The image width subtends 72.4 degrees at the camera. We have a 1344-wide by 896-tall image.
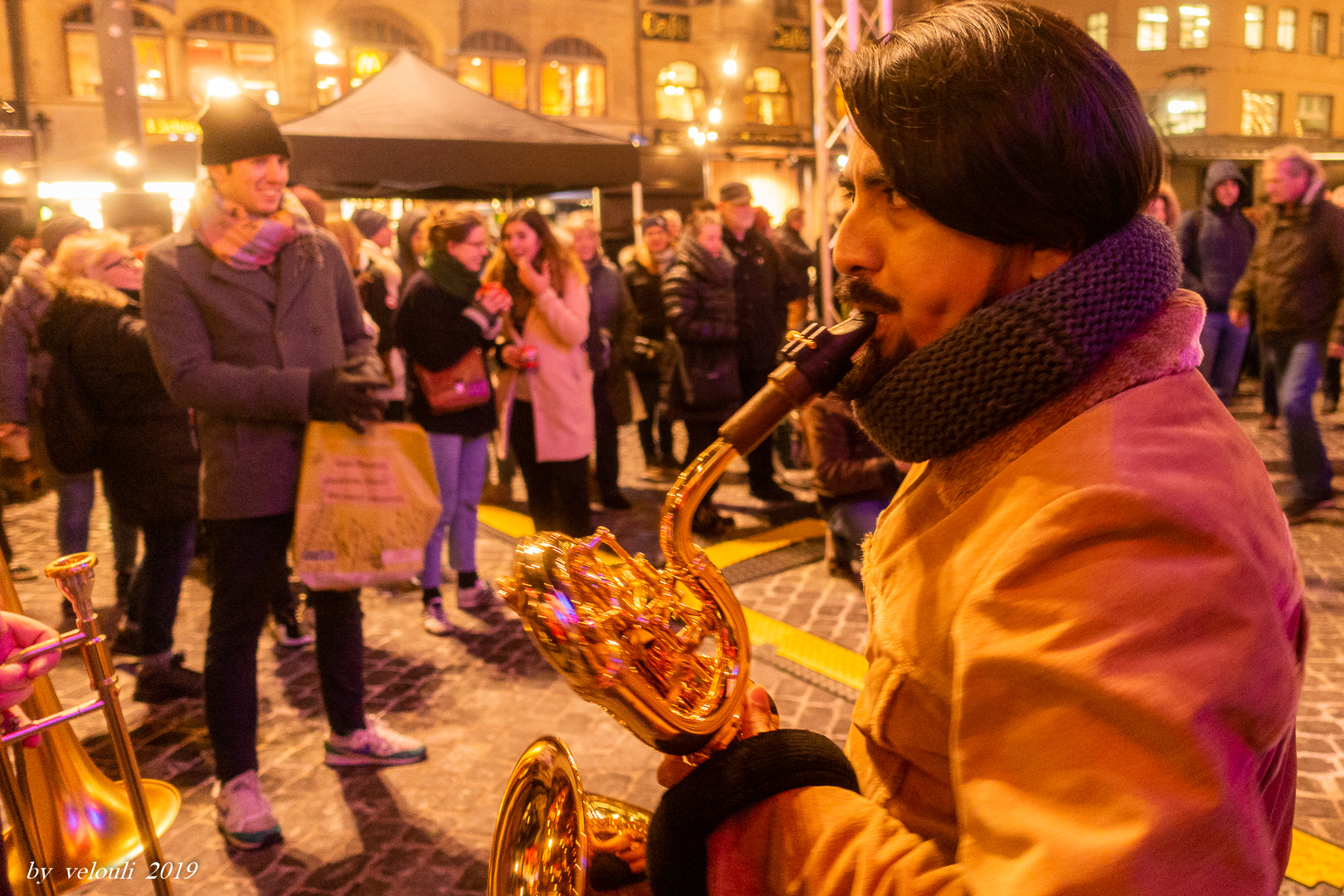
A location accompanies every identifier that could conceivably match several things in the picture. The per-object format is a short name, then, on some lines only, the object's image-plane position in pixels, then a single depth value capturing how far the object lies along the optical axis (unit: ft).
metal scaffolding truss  19.40
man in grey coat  9.88
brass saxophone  3.88
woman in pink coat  16.21
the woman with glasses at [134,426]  14.32
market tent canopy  23.79
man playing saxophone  2.58
